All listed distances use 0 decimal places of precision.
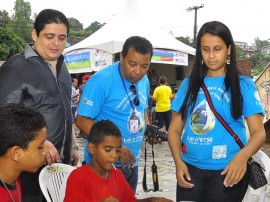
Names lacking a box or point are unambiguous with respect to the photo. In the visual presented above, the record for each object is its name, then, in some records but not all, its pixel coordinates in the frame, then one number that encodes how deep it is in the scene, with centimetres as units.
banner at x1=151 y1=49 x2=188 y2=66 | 1184
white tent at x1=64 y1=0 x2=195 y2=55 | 1111
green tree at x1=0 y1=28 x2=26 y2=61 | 2194
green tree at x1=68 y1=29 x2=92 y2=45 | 5972
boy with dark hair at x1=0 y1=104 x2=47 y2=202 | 172
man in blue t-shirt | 246
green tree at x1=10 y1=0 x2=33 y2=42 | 5544
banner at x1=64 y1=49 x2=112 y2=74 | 1087
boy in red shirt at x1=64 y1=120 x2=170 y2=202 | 206
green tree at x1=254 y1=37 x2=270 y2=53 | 8330
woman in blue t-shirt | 215
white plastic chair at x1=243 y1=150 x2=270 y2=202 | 253
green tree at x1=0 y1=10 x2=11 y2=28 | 5254
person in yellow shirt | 1014
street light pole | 4012
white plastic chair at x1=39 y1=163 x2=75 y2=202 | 246
